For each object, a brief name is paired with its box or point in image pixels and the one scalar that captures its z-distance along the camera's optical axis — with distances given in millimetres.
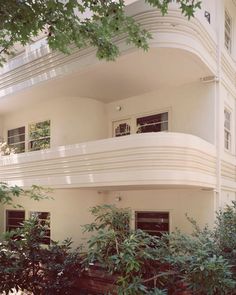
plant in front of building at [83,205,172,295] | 7922
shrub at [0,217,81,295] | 9742
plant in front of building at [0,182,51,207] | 7845
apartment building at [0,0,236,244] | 9703
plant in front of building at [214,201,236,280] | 8633
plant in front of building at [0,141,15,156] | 15036
